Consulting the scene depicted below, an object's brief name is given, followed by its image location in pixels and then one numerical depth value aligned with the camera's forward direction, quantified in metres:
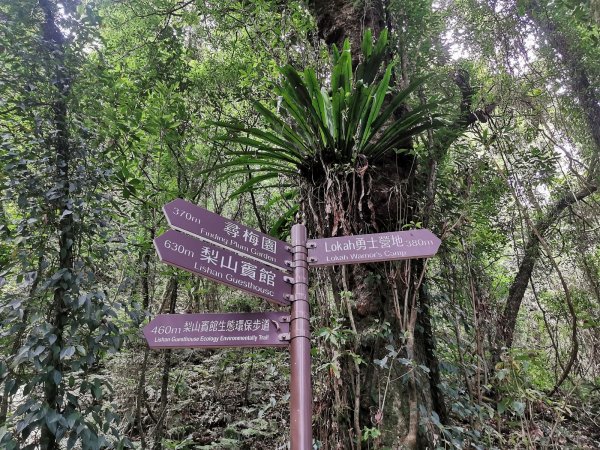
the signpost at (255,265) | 1.43
